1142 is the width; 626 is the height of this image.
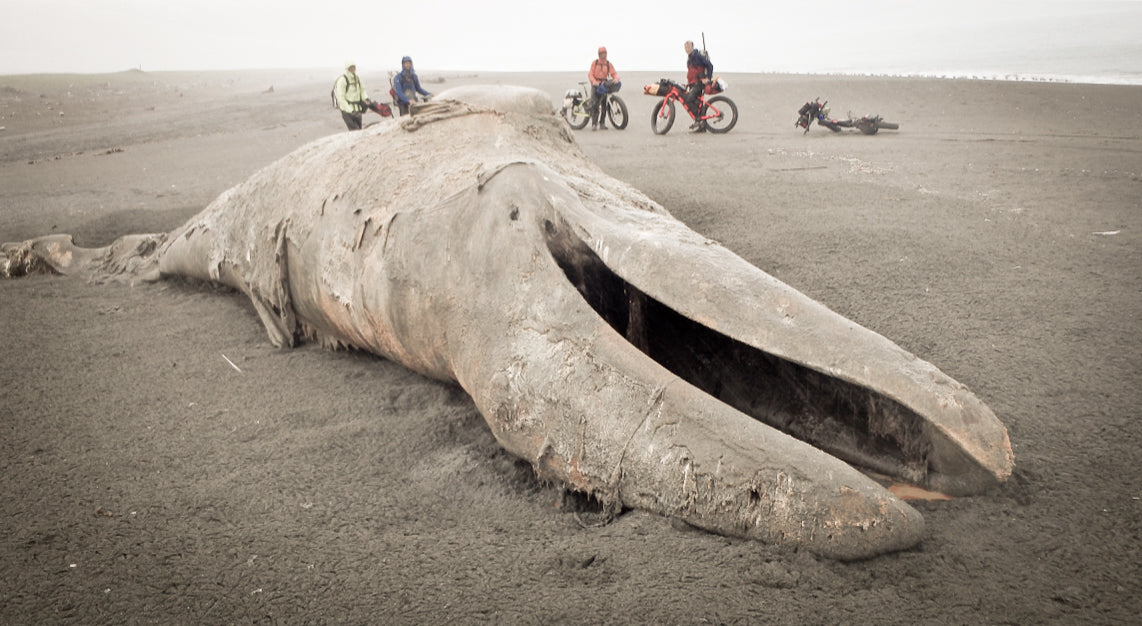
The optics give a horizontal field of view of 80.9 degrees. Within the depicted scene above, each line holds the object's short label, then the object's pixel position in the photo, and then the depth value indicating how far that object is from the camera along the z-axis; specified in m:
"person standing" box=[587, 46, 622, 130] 12.73
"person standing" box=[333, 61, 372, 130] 10.20
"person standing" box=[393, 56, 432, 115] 10.99
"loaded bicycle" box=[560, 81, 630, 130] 12.77
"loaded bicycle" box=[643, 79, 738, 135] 11.48
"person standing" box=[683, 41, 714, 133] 11.45
